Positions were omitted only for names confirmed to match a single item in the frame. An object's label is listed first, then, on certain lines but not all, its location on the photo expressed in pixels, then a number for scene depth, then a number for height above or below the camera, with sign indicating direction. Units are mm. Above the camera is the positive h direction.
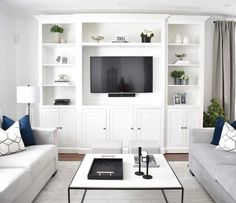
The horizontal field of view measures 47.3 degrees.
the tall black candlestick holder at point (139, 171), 2685 -817
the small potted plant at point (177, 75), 5176 +305
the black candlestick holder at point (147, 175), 2592 -822
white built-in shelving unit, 4996 +317
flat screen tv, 5230 +364
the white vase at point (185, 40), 5152 +972
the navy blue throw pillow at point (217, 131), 3645 -542
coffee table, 2369 -837
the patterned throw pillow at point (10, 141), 3146 -602
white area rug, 3021 -1220
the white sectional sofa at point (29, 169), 2344 -796
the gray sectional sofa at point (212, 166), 2528 -816
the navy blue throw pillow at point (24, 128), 3562 -491
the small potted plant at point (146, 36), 5050 +1030
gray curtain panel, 5309 +533
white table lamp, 4195 -51
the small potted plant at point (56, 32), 5055 +1115
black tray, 2555 -805
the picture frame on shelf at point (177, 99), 5297 -160
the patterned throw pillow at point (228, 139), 3303 -604
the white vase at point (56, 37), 5134 +1027
